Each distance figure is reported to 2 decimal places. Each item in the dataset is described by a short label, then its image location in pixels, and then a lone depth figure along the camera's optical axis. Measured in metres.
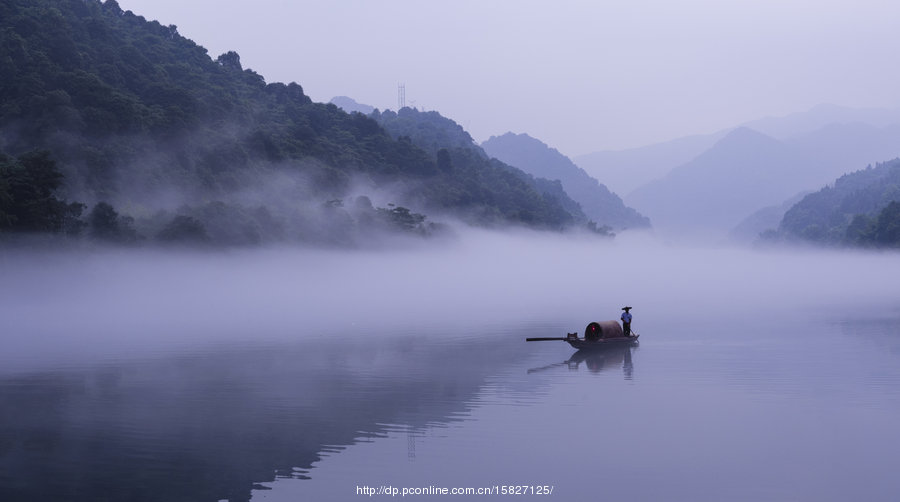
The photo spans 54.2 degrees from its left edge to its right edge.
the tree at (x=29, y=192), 72.75
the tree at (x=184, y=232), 100.19
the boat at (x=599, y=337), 38.38
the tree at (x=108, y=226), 88.44
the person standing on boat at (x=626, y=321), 41.09
